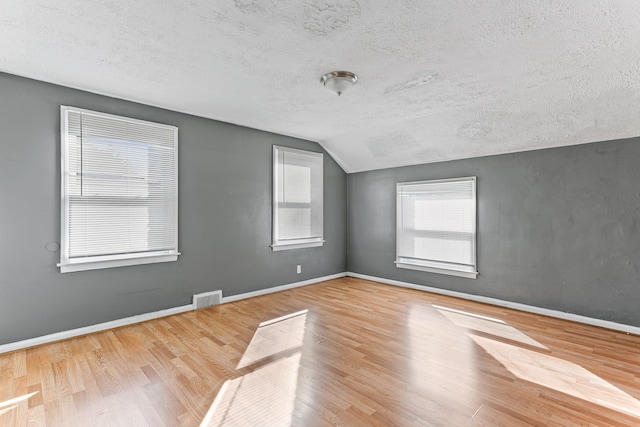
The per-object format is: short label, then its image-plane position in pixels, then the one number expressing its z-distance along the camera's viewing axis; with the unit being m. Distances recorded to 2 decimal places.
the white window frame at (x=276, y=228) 4.84
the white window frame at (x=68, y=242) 3.04
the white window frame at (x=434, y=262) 4.43
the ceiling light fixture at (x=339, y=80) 2.74
